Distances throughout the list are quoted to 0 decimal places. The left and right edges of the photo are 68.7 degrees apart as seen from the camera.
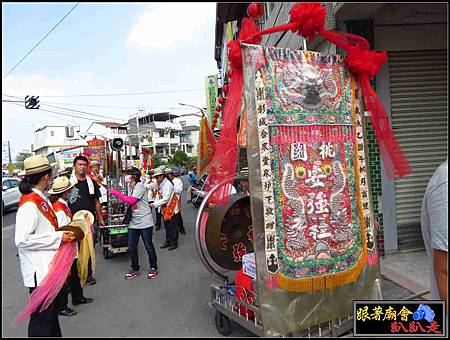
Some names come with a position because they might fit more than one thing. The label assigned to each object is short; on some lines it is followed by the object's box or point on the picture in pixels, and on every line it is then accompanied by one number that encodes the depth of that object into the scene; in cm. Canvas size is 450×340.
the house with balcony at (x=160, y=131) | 5153
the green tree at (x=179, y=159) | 4086
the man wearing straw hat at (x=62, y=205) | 369
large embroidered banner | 263
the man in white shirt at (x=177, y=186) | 721
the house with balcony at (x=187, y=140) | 6100
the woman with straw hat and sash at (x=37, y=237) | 272
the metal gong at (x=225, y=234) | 328
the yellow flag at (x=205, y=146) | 400
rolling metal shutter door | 480
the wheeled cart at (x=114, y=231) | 596
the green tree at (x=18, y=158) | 4973
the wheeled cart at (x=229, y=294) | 274
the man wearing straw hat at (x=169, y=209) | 649
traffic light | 1401
